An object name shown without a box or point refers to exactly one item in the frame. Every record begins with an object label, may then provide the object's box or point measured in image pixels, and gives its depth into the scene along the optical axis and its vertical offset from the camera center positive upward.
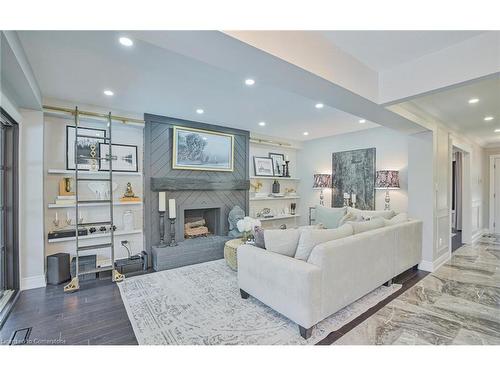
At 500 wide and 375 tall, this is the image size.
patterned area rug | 1.90 -1.25
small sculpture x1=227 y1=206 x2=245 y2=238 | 4.48 -0.64
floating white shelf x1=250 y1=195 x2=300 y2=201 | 5.26 -0.29
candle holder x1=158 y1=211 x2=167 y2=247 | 3.89 -0.70
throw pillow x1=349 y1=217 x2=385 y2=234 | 2.61 -0.46
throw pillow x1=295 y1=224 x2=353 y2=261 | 2.09 -0.49
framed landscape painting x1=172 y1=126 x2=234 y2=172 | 4.10 +0.69
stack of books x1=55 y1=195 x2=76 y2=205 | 3.21 -0.17
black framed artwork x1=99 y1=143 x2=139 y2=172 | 3.61 +0.48
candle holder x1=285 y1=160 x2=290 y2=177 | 5.99 +0.40
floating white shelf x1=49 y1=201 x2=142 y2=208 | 3.16 -0.26
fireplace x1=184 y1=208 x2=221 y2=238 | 4.51 -0.72
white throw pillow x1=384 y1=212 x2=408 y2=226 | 3.21 -0.47
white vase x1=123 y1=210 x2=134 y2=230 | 3.74 -0.54
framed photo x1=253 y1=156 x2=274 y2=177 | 5.45 +0.49
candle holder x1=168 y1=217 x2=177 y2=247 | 3.97 -0.75
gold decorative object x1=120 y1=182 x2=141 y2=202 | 3.67 -0.15
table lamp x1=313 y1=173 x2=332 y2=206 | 5.46 +0.12
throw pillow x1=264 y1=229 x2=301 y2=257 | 2.26 -0.54
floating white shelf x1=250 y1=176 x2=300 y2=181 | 5.32 +0.21
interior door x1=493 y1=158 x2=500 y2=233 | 5.93 -0.16
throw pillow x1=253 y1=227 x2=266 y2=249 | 2.43 -0.56
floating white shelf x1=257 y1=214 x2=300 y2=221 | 5.41 -0.76
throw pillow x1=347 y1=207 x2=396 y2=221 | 3.63 -0.46
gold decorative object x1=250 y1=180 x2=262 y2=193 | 5.48 +0.01
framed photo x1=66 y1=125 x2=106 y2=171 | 3.38 +0.60
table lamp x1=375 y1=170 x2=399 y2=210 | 4.25 +0.11
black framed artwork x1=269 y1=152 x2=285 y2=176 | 5.81 +0.62
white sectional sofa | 1.88 -0.83
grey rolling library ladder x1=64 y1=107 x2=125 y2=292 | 2.85 -0.98
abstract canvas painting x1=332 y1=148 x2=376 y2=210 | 4.82 +0.22
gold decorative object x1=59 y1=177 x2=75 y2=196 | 3.29 +0.01
